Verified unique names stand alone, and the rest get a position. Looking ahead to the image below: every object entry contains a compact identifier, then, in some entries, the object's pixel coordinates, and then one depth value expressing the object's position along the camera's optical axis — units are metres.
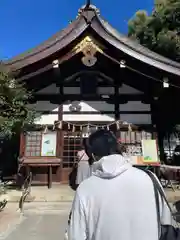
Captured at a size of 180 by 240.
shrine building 5.74
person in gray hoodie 1.03
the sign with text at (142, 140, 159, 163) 5.57
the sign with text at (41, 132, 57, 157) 5.93
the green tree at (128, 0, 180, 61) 9.35
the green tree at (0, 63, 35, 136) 4.27
